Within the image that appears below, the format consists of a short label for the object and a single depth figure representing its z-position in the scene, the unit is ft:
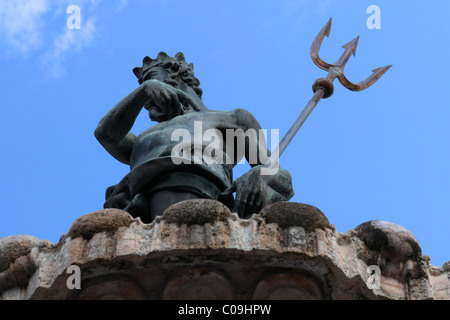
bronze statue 30.32
